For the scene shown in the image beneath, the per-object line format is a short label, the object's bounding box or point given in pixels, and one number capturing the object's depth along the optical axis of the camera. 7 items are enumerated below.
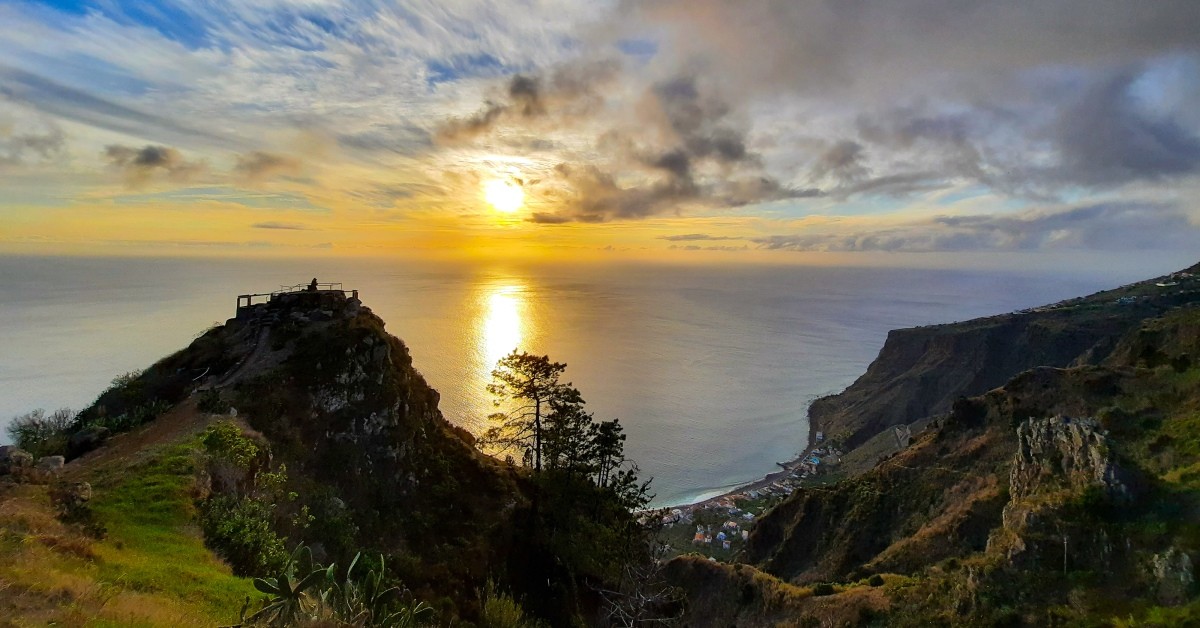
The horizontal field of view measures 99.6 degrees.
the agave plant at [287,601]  7.24
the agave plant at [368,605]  7.98
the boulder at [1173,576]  18.23
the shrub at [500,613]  18.08
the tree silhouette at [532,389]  30.52
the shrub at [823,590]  27.60
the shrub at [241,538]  13.00
